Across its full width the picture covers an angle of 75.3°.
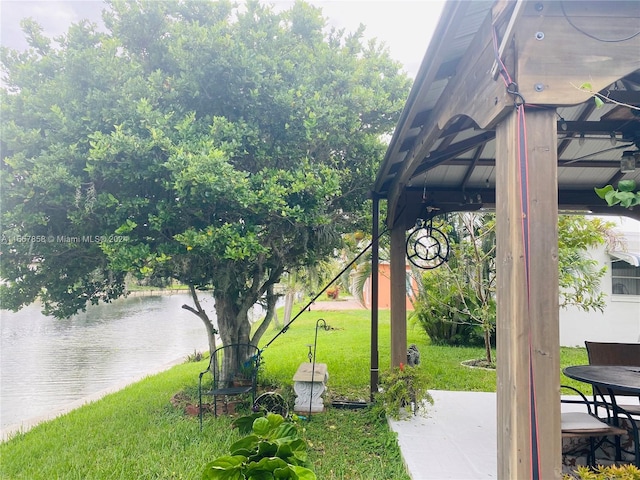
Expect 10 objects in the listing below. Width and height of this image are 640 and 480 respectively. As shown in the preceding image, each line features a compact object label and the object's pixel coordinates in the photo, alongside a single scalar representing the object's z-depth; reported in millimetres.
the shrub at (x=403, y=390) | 4160
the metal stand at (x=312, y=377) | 4578
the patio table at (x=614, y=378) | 2592
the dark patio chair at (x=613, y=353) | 3963
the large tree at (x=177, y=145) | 3807
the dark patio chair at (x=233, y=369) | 5250
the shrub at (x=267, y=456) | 1960
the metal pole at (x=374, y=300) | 4879
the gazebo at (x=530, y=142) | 1509
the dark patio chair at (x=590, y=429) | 2594
